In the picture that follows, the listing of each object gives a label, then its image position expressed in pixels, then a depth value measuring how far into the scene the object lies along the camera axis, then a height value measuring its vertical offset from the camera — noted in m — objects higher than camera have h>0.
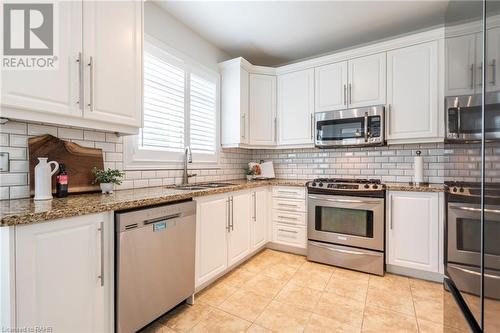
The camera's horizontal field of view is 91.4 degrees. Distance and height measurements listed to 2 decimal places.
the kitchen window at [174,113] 2.31 +0.58
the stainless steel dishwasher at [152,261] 1.44 -0.64
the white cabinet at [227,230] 2.09 -0.65
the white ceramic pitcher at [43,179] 1.45 -0.09
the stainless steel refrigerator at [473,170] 0.69 -0.02
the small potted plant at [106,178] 1.83 -0.10
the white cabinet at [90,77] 1.34 +0.57
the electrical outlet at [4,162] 1.45 +0.02
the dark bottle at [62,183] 1.63 -0.12
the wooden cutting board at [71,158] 1.57 +0.05
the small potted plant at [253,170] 3.52 -0.07
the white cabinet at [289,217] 3.01 -0.65
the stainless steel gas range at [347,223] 2.54 -0.64
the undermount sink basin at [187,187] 2.36 -0.22
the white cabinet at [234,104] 3.18 +0.81
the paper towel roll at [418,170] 2.73 -0.05
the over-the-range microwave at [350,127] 2.74 +0.45
